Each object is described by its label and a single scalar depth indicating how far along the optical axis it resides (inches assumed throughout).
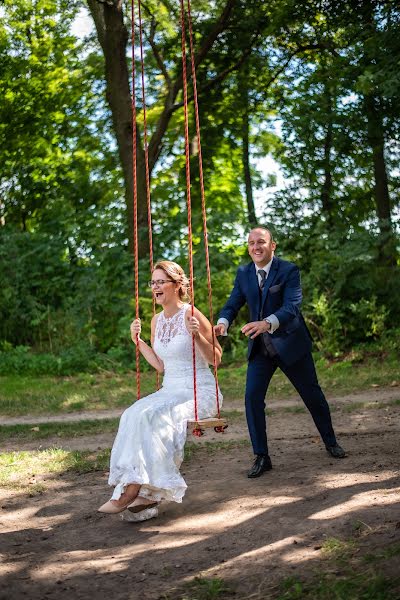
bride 225.0
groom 267.4
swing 235.3
